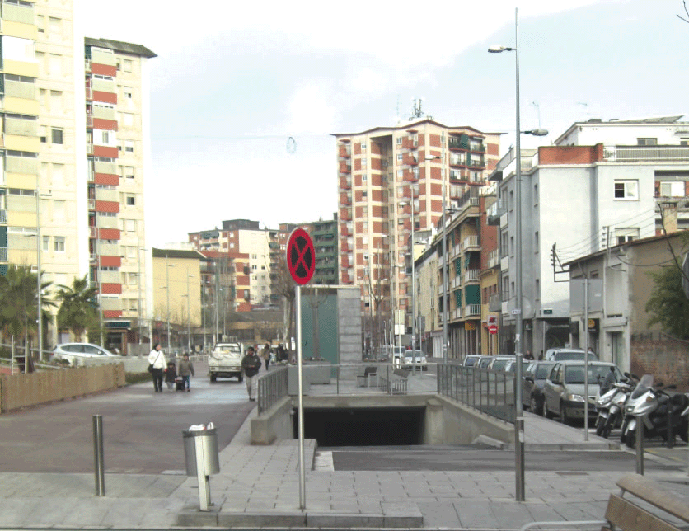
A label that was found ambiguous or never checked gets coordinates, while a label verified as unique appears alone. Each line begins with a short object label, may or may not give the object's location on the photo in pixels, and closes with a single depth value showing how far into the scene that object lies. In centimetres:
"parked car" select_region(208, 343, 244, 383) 5075
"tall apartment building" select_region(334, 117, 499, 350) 13275
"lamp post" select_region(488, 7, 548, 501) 2845
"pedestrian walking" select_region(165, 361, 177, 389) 3994
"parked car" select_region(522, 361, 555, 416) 2869
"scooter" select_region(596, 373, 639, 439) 1986
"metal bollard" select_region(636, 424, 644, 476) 1159
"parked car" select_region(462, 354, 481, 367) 4839
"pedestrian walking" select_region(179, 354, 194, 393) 3881
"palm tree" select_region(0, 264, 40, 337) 5275
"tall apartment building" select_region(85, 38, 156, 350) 8981
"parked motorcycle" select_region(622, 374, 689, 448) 1844
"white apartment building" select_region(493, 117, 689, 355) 6066
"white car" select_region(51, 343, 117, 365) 5395
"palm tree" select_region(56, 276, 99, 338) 6531
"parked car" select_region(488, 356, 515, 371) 3740
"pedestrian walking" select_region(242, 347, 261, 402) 3450
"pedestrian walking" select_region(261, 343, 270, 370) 6556
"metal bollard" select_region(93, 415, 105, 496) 1121
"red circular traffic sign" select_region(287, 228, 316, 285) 1038
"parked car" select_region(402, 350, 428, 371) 6562
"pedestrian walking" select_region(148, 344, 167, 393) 3944
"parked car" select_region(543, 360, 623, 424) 2442
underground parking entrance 3173
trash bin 1008
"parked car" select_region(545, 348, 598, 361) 3710
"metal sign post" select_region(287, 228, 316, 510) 1026
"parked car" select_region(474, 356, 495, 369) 4072
